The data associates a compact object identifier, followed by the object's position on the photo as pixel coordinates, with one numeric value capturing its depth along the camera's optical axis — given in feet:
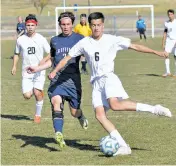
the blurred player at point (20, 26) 109.50
